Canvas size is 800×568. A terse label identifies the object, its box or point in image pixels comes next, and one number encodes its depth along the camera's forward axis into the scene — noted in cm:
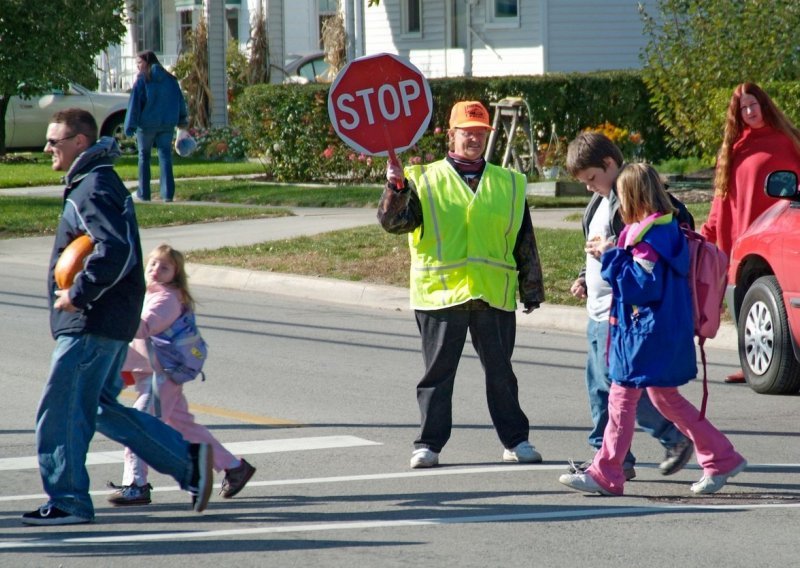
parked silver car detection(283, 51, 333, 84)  7069
